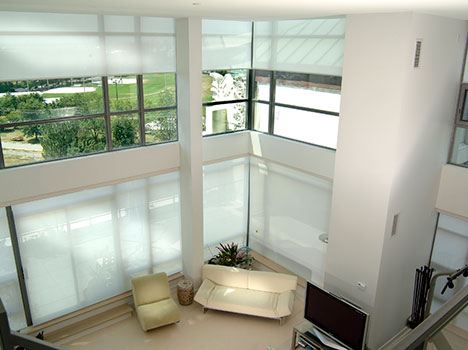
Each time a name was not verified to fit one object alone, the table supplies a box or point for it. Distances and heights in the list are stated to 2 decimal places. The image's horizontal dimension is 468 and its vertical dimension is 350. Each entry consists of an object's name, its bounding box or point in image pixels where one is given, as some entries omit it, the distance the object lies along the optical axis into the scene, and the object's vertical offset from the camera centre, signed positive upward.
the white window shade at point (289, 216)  8.15 -3.17
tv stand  6.38 -4.14
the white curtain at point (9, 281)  6.50 -3.46
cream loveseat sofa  7.46 -4.19
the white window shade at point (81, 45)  5.86 +0.09
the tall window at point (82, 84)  6.01 -0.49
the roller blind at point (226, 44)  7.92 +0.17
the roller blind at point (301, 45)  7.06 +0.15
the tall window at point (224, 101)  8.39 -0.92
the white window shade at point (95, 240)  6.87 -3.17
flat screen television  6.02 -3.72
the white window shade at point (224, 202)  8.89 -3.07
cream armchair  7.12 -4.20
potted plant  8.55 -3.96
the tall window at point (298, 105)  7.50 -0.93
